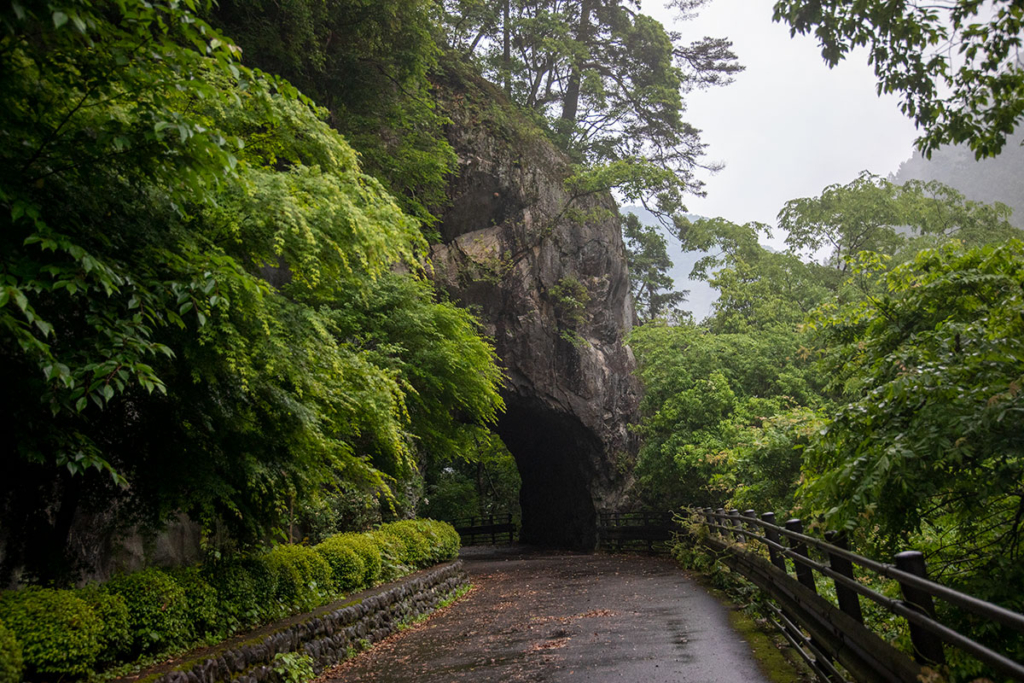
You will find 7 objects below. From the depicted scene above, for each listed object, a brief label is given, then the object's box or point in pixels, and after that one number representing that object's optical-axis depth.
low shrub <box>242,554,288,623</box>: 6.96
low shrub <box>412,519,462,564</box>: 14.31
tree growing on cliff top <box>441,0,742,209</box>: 24.50
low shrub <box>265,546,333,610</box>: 7.54
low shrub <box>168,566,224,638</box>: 5.91
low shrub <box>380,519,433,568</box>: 12.65
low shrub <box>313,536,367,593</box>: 9.28
